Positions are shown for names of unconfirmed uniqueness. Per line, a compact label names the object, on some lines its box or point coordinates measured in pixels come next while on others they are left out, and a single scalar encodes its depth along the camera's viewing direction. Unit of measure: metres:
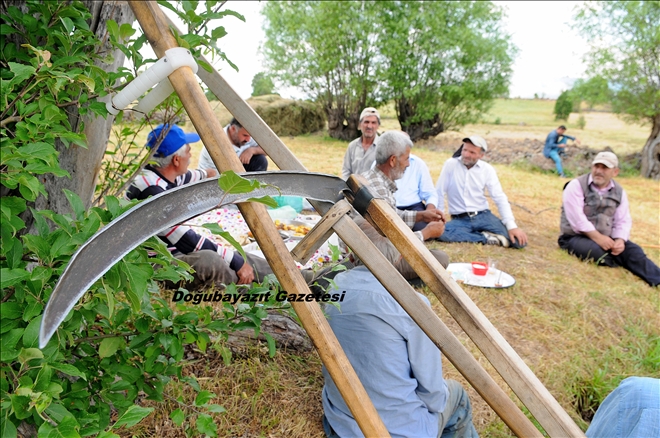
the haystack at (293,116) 16.41
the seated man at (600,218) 5.28
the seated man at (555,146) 13.31
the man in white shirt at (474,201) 5.75
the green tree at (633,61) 13.20
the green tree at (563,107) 29.25
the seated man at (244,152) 5.23
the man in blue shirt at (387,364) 2.03
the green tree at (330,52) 16.02
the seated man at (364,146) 5.99
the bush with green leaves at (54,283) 1.00
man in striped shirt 3.27
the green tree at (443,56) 15.98
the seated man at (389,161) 3.48
